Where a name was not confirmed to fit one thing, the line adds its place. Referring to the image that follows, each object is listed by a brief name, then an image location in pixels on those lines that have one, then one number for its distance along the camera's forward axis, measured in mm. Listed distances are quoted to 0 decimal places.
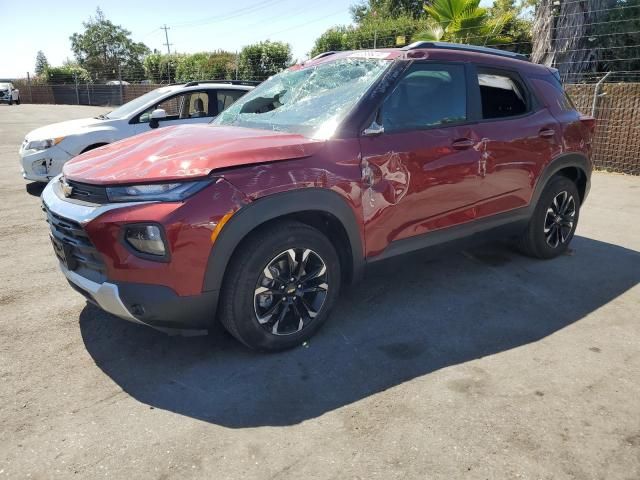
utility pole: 28753
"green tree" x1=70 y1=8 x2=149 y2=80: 68938
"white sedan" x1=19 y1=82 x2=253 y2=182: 7270
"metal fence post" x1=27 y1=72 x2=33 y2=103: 41000
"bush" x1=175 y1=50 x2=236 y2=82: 23469
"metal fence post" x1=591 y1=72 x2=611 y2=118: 9205
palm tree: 11133
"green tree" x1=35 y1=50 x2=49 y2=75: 99375
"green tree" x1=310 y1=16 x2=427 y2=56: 15375
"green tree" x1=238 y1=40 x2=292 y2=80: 21266
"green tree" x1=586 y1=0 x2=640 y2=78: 11273
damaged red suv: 2719
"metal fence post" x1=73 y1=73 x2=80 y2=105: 35872
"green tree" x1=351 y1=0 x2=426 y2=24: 36988
